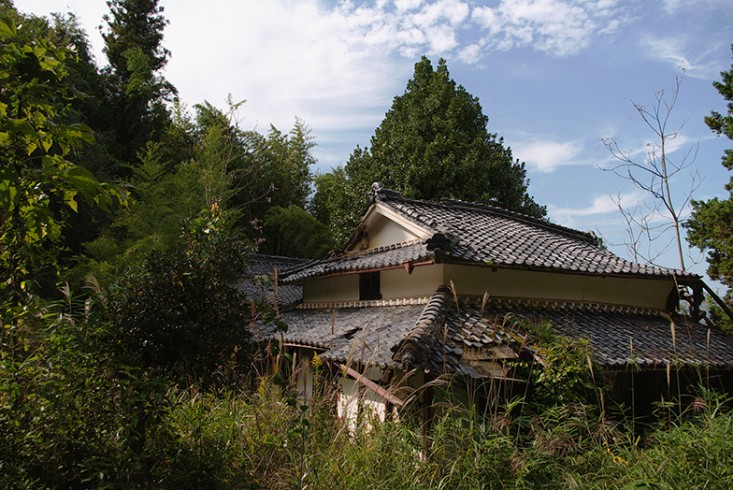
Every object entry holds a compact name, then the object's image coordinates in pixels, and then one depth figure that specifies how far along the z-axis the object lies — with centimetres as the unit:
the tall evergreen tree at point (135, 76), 2123
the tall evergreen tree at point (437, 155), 1709
